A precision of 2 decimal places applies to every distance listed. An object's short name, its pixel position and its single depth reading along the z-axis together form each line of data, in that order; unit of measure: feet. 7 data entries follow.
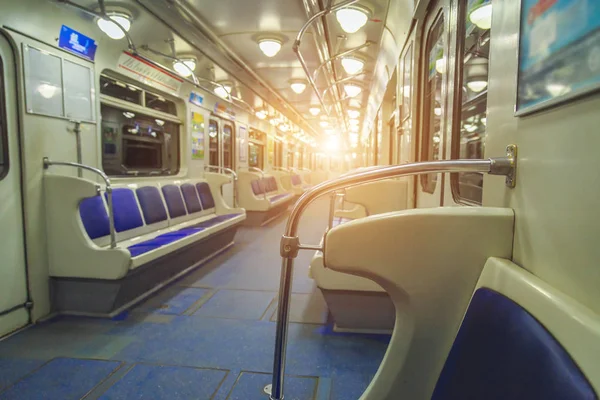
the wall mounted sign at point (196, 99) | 18.99
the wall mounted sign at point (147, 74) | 13.17
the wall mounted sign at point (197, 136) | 19.38
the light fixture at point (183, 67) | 16.11
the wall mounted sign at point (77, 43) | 10.16
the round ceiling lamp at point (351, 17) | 12.50
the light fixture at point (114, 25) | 11.12
